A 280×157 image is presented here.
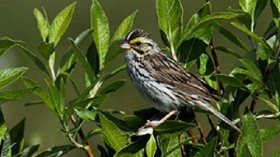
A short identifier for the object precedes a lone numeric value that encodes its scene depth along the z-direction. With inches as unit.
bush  213.9
